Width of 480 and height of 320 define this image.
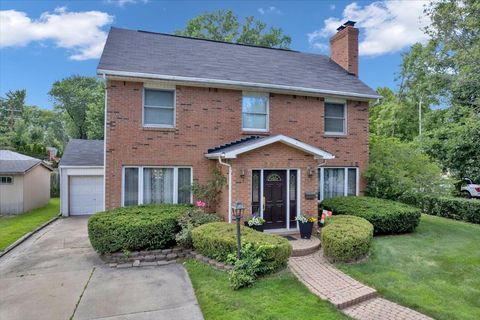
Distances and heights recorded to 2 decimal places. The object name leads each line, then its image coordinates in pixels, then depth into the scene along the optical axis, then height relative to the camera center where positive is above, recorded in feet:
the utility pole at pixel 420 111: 99.40 +16.91
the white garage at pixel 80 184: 54.39 -5.28
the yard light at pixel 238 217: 23.07 -4.71
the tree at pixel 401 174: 42.70 -2.25
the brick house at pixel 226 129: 34.45 +3.88
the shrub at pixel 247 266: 21.78 -8.56
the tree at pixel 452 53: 53.67 +23.65
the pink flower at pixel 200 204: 34.73 -5.52
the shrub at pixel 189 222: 28.73 -6.72
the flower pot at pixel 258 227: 31.96 -7.58
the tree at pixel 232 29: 105.19 +46.55
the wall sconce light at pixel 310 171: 35.94 -1.61
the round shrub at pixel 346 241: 26.05 -7.45
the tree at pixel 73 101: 148.56 +28.31
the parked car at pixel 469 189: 77.25 -7.87
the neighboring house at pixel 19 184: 57.26 -5.65
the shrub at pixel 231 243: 24.03 -7.29
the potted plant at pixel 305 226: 33.04 -7.64
